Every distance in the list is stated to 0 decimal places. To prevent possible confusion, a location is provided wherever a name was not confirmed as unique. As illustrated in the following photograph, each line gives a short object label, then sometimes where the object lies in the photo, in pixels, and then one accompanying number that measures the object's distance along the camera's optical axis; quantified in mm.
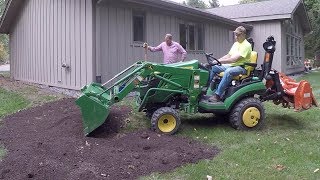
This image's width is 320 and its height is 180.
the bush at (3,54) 31860
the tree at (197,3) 46005
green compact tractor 4779
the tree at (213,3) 49350
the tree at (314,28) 22166
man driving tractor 5016
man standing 6752
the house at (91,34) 7622
